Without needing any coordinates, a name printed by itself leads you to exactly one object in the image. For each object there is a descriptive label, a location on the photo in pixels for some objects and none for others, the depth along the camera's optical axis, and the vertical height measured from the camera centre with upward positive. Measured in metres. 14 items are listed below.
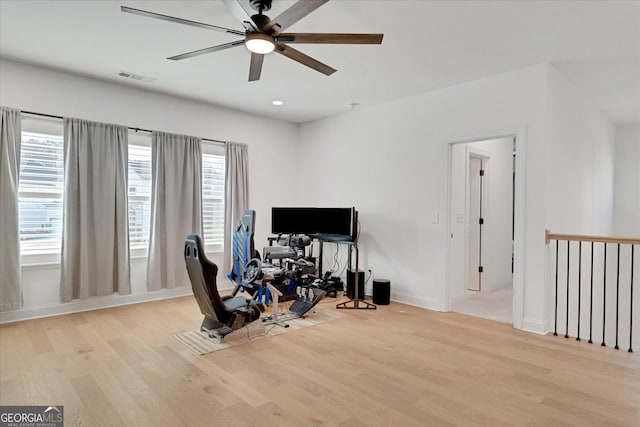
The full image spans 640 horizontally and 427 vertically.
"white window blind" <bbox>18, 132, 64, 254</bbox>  4.07 +0.17
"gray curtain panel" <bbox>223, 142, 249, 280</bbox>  5.66 +0.27
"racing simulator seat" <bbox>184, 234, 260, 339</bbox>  3.14 -0.93
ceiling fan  2.26 +1.26
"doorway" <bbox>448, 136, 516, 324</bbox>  4.97 -0.21
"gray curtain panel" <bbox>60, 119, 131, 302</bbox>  4.26 -0.06
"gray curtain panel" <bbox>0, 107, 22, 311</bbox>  3.85 -0.05
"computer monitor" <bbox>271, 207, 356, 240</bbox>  5.14 -0.17
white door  5.82 -0.03
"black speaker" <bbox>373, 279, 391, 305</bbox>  4.89 -1.11
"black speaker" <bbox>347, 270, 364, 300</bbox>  5.19 -1.08
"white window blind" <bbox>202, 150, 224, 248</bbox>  5.55 +0.18
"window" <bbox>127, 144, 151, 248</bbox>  4.86 +0.19
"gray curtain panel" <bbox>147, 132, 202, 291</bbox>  4.93 +0.07
